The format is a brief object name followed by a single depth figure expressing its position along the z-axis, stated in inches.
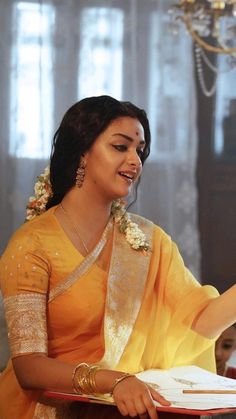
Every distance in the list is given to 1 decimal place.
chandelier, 248.0
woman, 141.7
